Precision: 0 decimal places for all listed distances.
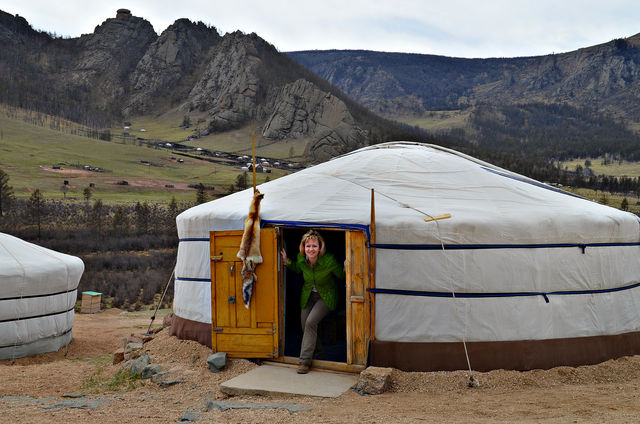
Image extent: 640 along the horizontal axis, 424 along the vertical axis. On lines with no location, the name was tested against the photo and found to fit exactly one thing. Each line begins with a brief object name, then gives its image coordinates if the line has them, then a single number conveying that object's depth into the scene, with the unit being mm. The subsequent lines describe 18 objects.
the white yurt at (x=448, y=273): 5523
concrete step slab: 5086
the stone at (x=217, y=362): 5914
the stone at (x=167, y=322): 8297
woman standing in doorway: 5648
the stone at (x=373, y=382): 5055
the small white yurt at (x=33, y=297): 8125
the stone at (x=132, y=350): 7117
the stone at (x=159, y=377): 5915
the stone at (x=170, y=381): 5762
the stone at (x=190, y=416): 4579
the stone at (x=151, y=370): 6173
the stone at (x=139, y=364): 6375
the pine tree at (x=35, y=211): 28562
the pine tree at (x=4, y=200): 32225
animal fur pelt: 5805
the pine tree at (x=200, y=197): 36609
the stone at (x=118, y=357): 7395
